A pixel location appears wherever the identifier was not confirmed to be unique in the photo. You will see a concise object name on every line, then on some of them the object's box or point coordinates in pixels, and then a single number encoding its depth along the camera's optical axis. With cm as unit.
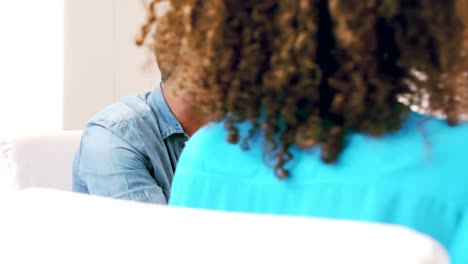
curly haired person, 157
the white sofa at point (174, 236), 93
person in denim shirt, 246
